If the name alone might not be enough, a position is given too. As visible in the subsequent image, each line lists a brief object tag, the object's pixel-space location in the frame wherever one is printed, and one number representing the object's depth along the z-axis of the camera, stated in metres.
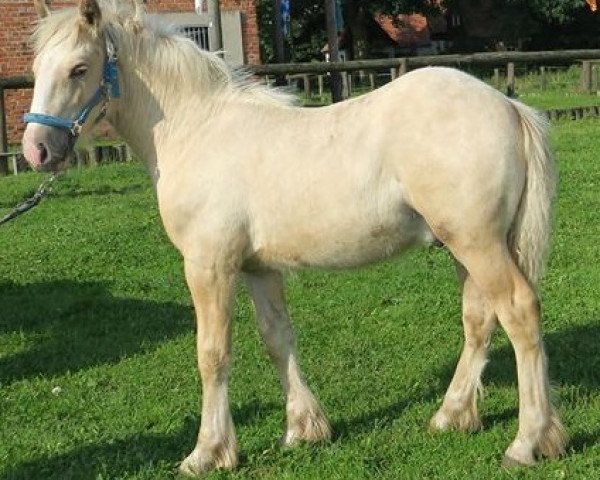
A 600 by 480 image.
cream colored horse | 3.91
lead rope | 4.86
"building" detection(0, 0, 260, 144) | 19.00
